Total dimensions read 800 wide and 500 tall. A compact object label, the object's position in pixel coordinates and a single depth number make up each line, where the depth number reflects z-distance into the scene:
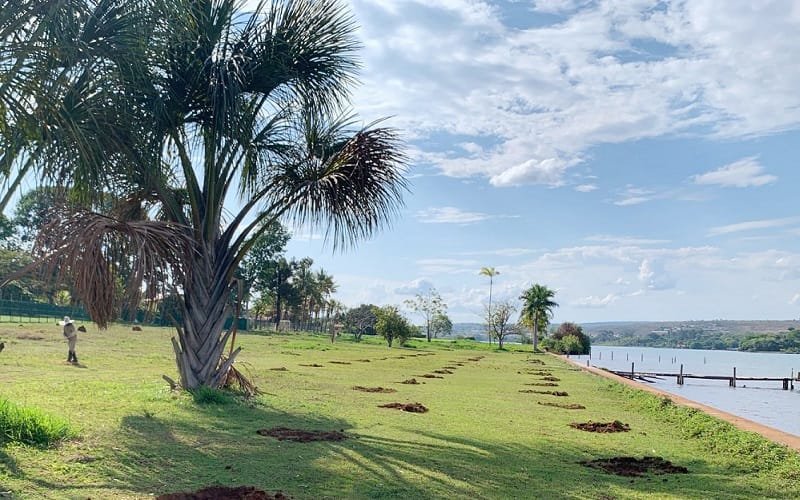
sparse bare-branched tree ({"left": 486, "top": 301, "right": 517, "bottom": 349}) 79.19
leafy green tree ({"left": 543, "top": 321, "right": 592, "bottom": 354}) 68.62
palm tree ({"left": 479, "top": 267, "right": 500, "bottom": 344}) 94.06
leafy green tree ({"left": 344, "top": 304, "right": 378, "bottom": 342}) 82.29
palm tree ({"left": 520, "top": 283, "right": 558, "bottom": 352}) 72.44
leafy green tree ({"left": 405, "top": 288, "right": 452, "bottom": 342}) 95.19
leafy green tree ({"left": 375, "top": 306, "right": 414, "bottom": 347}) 53.88
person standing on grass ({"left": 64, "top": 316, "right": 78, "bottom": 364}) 16.73
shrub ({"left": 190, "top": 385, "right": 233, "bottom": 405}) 10.89
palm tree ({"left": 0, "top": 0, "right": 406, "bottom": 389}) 6.28
